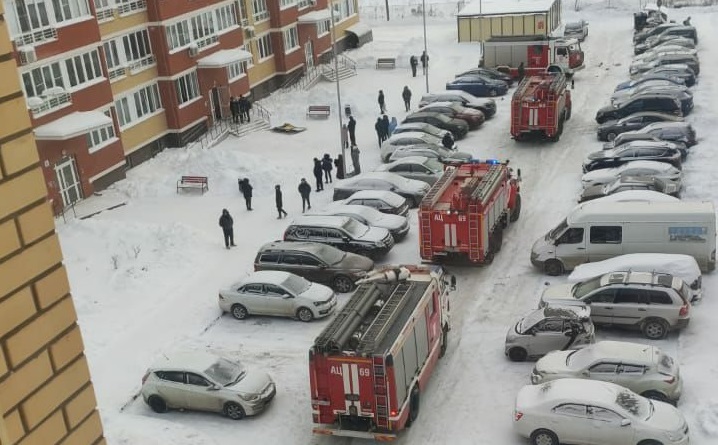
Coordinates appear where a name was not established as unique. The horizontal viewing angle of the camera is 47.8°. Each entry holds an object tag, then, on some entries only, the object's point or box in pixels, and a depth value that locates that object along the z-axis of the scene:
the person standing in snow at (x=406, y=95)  43.12
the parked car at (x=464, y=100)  41.62
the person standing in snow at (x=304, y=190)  29.59
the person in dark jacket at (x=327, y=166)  33.09
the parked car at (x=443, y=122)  38.53
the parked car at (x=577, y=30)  57.69
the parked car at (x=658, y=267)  20.59
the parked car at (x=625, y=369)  16.69
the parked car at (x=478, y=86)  45.22
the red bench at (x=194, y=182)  33.50
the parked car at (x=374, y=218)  26.88
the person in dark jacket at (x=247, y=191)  30.58
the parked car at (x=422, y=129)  36.83
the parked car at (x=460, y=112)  39.88
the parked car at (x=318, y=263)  23.72
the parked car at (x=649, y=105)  36.03
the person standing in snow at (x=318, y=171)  32.19
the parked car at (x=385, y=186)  30.06
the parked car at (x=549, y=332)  18.73
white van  22.14
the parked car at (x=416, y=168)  31.62
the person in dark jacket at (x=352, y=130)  37.41
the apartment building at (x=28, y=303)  5.53
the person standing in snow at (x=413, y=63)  51.09
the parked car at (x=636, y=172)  27.83
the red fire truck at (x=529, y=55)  48.31
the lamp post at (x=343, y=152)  33.45
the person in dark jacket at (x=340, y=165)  33.31
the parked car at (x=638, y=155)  29.77
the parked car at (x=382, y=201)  28.38
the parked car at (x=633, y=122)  34.38
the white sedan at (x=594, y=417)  15.01
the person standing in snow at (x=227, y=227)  26.91
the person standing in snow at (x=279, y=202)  28.94
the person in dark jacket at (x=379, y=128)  37.89
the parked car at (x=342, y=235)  25.31
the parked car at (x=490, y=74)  46.81
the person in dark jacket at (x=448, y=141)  36.06
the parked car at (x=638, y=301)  19.30
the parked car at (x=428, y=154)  33.44
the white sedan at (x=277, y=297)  21.95
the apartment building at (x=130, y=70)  30.89
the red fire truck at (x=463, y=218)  23.66
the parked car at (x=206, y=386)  17.81
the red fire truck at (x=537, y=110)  34.97
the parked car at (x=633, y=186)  26.58
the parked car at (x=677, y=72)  41.16
